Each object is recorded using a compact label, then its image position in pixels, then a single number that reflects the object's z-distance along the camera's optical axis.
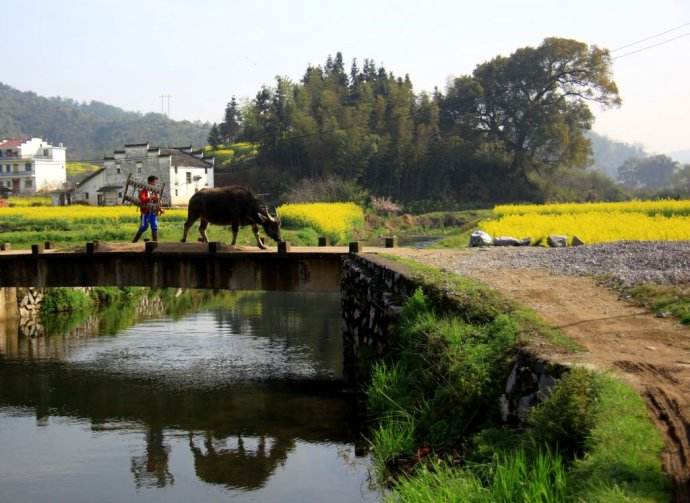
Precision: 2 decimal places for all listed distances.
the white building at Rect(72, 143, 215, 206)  62.97
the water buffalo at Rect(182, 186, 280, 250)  16.96
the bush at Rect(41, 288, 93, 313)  23.81
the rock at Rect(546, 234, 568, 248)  18.28
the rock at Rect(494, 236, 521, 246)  19.45
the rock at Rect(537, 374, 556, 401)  6.88
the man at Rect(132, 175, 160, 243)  17.70
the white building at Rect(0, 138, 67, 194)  88.50
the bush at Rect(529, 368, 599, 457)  6.10
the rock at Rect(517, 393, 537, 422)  7.13
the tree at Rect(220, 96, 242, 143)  109.69
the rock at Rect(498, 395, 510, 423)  7.64
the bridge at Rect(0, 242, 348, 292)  16.03
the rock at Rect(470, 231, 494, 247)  20.06
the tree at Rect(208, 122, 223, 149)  108.88
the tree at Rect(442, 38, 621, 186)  75.81
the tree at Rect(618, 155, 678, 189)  174.30
